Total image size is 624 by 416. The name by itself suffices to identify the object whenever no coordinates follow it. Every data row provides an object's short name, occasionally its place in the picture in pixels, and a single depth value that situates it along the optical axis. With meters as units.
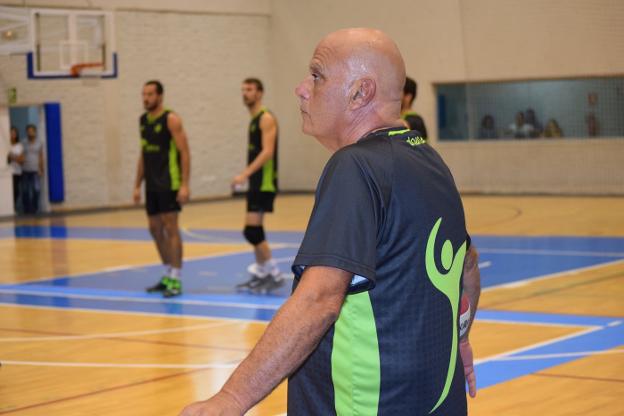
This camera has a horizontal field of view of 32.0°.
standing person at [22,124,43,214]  21.22
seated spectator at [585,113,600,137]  21.22
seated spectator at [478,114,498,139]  22.70
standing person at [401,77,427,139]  9.81
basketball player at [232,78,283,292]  10.63
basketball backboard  16.61
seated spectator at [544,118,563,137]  21.77
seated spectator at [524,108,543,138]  22.12
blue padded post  21.59
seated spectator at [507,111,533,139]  22.36
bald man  2.33
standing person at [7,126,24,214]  20.84
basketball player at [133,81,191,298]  10.67
